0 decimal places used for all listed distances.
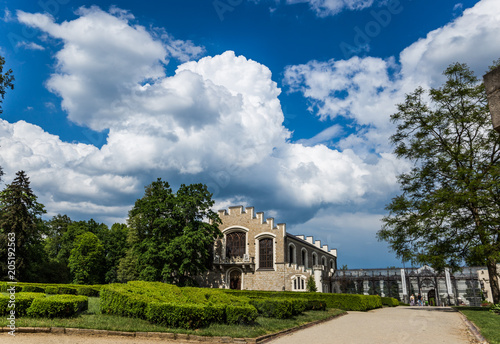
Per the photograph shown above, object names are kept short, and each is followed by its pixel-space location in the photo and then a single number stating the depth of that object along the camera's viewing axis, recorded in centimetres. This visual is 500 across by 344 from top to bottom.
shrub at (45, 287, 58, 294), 2331
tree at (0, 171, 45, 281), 3588
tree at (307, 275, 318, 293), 3304
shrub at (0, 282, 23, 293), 2305
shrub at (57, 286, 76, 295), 2406
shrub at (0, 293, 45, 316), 1142
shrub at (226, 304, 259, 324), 1209
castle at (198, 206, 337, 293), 3588
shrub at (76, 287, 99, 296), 2605
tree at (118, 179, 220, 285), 3319
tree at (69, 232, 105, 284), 4240
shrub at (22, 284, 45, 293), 2249
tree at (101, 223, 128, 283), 4681
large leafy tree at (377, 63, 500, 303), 2145
